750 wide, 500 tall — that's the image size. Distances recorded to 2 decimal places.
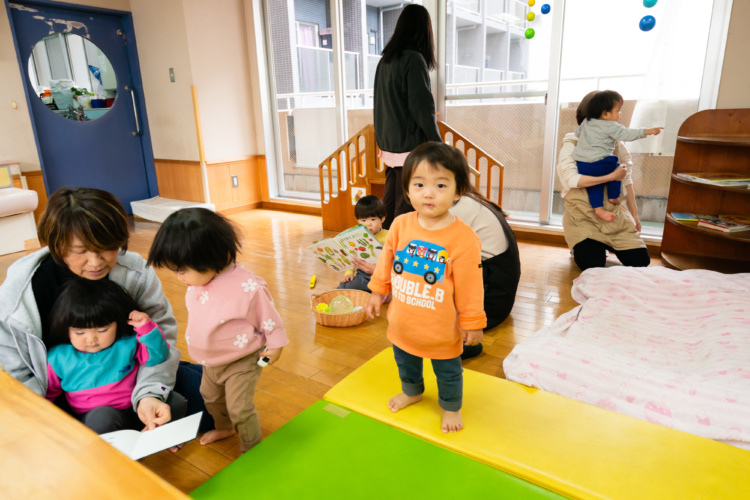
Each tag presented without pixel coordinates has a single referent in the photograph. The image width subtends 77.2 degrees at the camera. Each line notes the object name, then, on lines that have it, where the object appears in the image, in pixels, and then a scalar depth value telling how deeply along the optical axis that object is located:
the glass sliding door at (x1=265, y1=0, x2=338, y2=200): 4.84
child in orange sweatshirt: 1.22
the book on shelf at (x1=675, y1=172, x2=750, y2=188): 2.56
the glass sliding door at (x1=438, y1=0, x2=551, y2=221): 3.69
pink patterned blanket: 1.46
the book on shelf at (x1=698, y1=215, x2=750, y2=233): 2.59
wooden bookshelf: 2.79
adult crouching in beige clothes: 2.91
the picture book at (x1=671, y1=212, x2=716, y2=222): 2.86
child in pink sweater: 1.15
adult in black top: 2.58
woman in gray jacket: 1.16
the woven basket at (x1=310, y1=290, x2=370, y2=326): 2.29
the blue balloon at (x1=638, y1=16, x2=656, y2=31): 3.12
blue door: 4.42
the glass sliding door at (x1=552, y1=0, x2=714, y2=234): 3.11
